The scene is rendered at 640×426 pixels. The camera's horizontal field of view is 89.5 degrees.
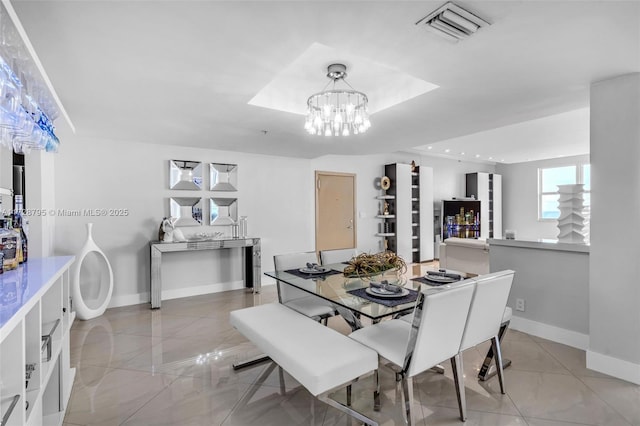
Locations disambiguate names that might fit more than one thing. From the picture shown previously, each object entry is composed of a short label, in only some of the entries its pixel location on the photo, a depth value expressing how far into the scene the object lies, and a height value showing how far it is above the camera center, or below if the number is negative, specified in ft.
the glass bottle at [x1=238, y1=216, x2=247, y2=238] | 16.19 -0.81
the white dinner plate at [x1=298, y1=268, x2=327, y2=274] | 9.12 -1.71
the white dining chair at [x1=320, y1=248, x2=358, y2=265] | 11.27 -1.62
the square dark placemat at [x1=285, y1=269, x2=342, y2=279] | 8.91 -1.79
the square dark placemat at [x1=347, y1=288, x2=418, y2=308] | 6.35 -1.82
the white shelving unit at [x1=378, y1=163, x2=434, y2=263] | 21.67 -0.20
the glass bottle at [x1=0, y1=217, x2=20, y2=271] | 5.35 -0.54
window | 24.91 +2.17
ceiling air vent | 4.80 +2.95
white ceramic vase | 12.05 -2.74
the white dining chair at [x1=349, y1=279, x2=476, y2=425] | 5.37 -2.33
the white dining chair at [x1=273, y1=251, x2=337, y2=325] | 8.89 -2.61
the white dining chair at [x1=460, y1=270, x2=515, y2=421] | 6.15 -2.05
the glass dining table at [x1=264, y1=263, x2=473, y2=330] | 6.20 -1.82
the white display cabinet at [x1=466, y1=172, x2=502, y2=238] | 26.37 +0.98
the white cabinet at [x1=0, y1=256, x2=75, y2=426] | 3.50 -1.85
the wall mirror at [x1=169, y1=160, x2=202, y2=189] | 14.73 +1.73
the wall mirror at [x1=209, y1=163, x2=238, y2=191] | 15.67 +1.71
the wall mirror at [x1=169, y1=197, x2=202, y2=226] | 14.81 +0.07
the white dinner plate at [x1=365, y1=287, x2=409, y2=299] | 6.65 -1.74
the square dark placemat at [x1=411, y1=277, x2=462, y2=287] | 7.80 -1.78
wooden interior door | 19.33 +0.02
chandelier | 7.88 +2.38
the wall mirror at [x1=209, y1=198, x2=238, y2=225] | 15.74 +0.01
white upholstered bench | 5.20 -2.53
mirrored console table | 13.32 -1.95
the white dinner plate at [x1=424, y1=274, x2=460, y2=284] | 7.91 -1.71
